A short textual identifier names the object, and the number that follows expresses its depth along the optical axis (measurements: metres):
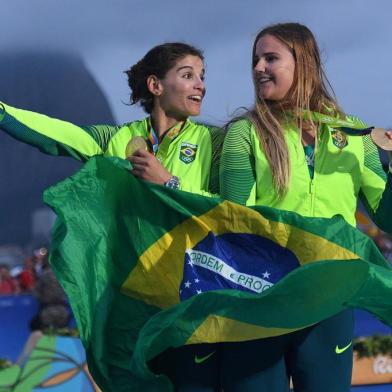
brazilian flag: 5.24
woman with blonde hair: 5.46
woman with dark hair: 6.17
